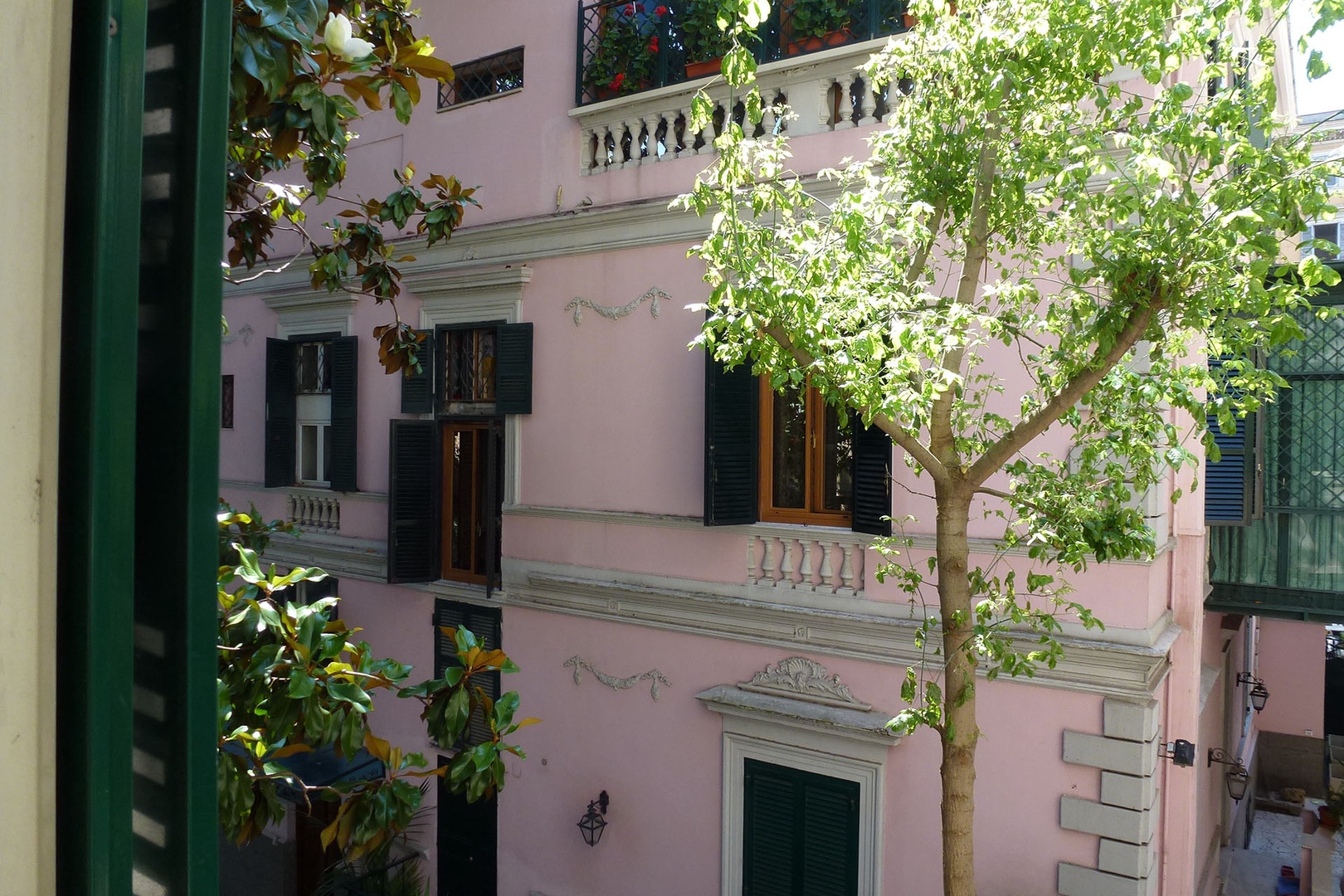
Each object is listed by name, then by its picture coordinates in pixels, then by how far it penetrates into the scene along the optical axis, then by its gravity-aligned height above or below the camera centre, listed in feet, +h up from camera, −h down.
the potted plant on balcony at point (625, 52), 29.07 +11.46
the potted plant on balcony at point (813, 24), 24.98 +10.57
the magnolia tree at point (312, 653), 9.44 -2.35
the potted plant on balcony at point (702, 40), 27.04 +11.02
